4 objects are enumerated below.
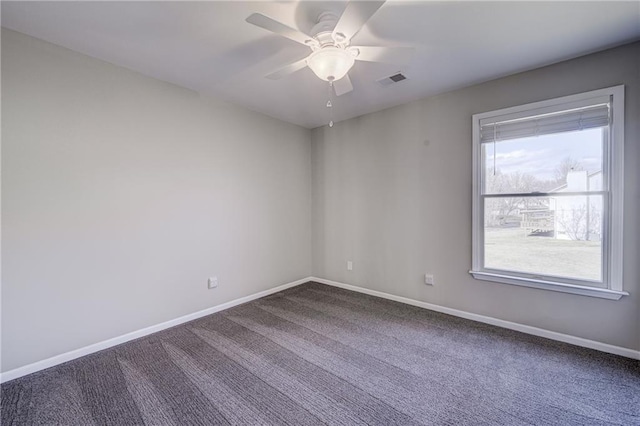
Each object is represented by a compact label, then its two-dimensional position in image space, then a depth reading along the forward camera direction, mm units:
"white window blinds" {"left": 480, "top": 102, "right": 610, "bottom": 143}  2352
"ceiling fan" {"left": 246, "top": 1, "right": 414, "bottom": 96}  1570
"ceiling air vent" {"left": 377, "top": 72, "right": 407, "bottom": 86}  2716
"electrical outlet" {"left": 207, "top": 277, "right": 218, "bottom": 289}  3182
